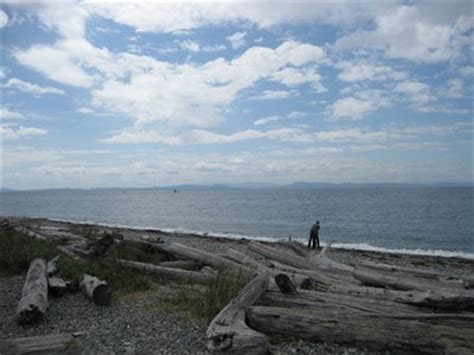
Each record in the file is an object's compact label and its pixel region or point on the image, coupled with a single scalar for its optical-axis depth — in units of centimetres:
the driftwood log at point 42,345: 507
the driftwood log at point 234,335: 571
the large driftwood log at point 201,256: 1156
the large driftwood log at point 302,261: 1107
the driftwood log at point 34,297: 699
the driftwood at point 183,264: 1231
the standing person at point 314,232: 2536
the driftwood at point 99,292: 822
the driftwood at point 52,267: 944
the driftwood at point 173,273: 1066
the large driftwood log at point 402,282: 896
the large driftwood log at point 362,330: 585
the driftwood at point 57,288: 860
